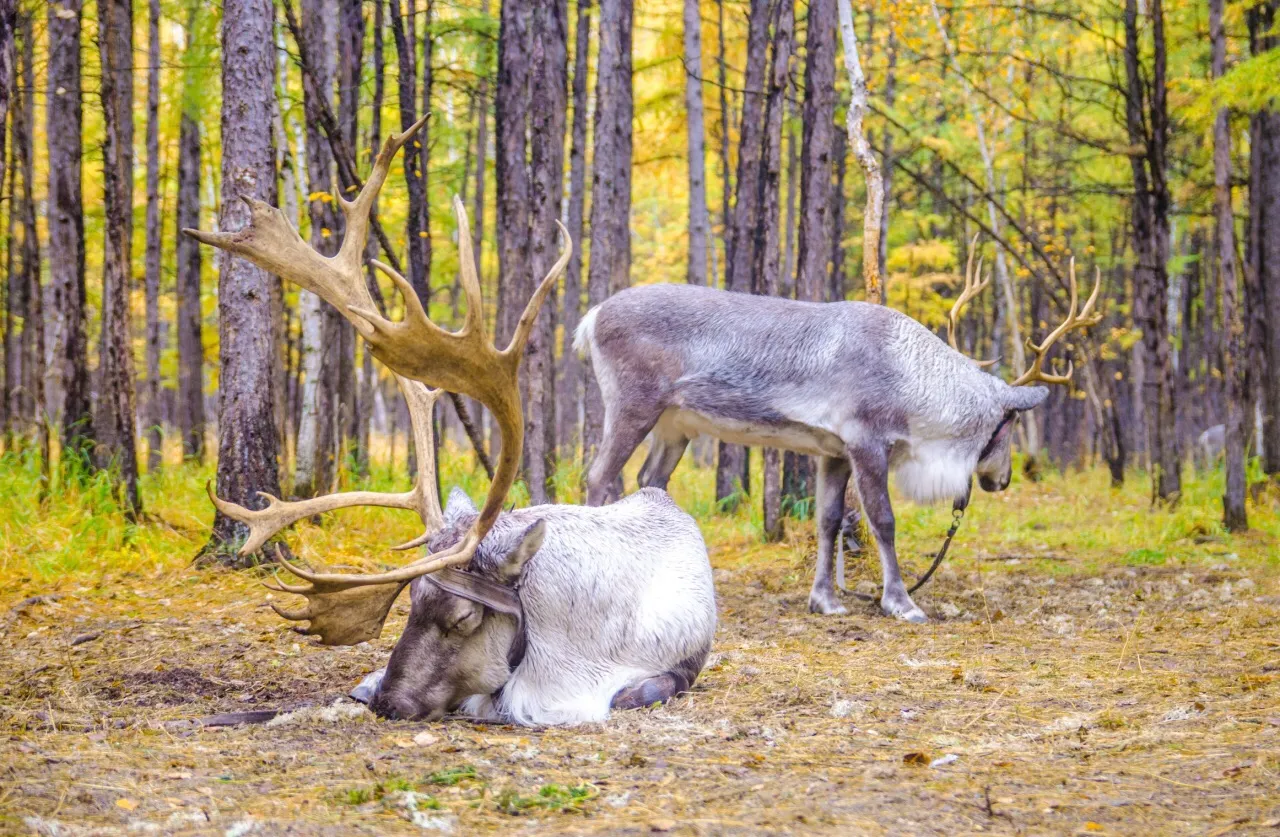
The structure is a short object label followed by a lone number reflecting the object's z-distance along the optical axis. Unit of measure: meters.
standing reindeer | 7.54
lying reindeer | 4.21
